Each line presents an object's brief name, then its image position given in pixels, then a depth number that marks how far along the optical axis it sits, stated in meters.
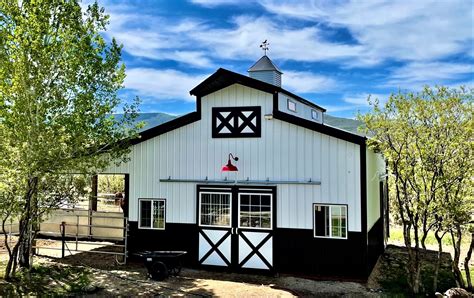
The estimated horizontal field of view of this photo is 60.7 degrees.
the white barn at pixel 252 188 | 10.67
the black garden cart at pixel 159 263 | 10.51
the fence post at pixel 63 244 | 12.50
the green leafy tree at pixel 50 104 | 9.57
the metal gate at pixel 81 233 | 15.12
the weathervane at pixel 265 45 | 17.47
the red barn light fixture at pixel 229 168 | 11.47
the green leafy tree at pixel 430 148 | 9.32
